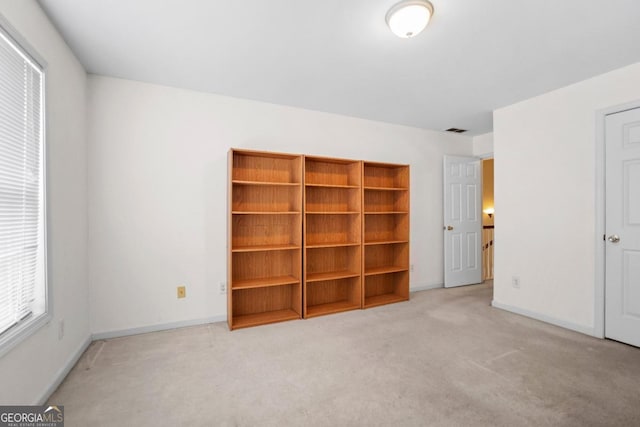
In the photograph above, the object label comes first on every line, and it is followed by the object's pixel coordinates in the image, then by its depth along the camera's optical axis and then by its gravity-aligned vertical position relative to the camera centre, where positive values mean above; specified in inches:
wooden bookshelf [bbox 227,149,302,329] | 122.0 -10.1
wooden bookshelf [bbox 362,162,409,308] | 149.6 -9.8
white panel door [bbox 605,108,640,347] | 98.6 -4.5
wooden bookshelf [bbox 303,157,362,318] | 136.8 -9.8
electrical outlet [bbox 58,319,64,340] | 78.1 -31.5
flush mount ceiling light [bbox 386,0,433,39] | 68.4 +48.8
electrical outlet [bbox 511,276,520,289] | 132.3 -31.3
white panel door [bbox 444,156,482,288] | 175.6 -4.2
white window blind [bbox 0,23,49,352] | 57.7 +4.3
